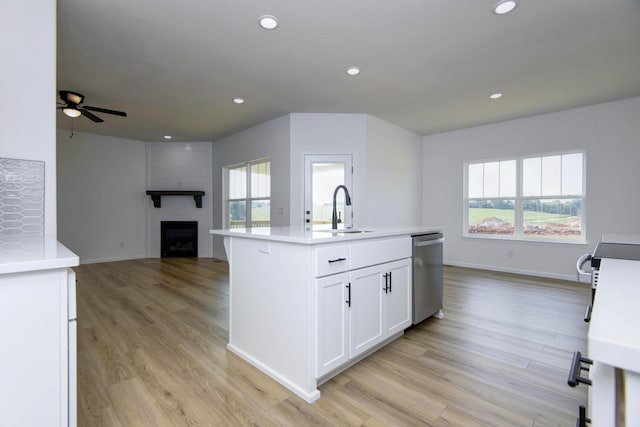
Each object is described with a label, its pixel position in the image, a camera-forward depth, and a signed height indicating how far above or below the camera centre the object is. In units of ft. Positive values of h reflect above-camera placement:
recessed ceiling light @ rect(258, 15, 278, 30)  7.80 +5.17
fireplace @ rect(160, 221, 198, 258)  22.40 -2.06
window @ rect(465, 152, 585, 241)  15.24 +0.85
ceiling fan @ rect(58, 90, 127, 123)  11.91 +4.38
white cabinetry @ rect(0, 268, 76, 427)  2.81 -1.40
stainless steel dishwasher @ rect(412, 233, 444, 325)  8.54 -1.98
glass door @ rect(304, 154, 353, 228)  15.72 +1.46
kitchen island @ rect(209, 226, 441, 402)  5.70 -1.93
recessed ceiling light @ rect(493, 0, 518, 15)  7.19 +5.16
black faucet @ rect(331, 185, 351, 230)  8.28 -0.24
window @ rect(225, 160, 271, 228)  18.35 +1.14
